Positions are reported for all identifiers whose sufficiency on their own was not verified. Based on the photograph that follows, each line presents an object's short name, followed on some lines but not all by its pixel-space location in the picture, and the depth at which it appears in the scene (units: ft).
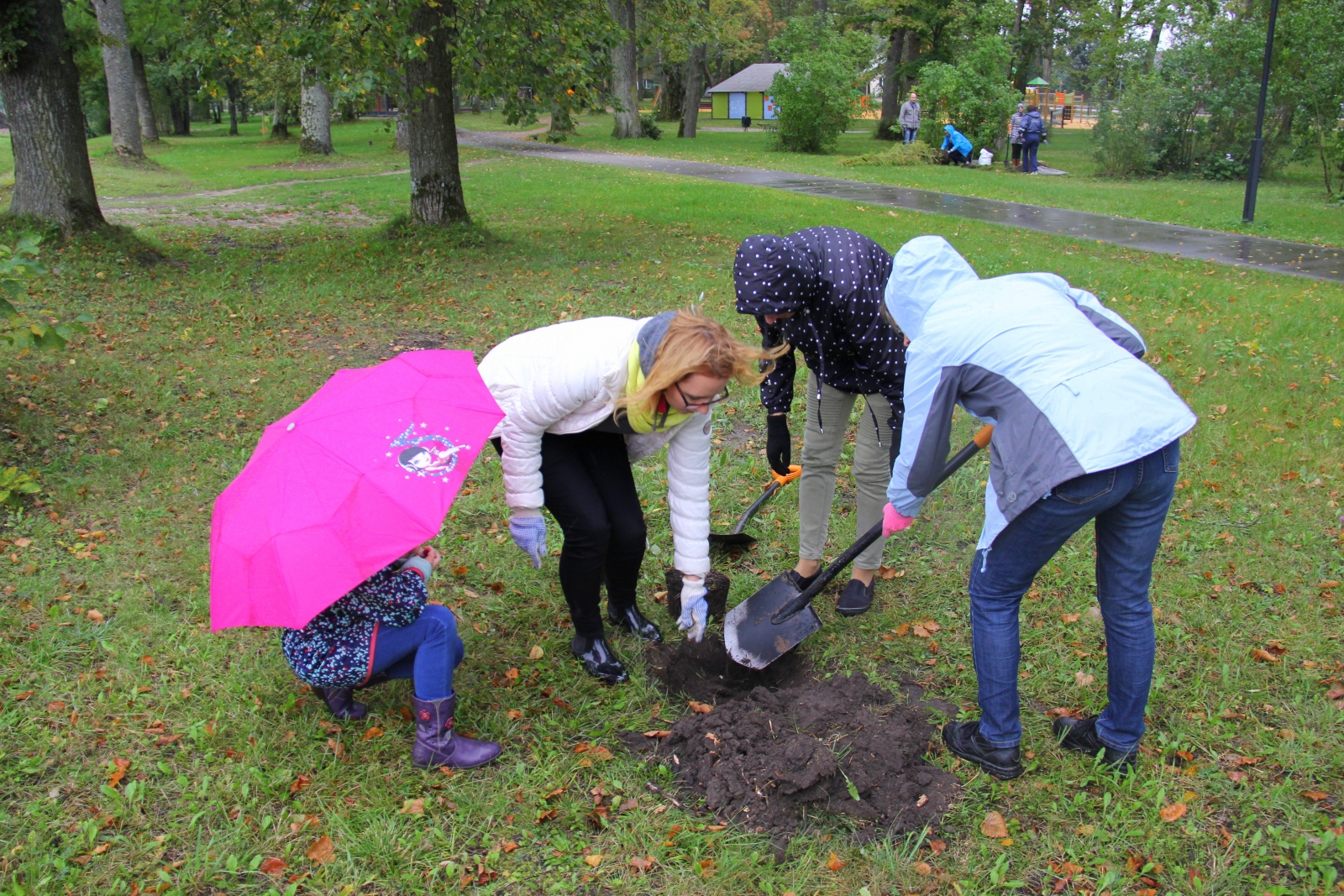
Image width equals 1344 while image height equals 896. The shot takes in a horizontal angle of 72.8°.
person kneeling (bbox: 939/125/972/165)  74.49
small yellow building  167.63
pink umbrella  7.85
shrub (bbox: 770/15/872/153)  86.84
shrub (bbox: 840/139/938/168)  73.82
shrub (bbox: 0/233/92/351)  15.12
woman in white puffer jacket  9.29
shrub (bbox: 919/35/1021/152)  76.64
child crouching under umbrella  9.17
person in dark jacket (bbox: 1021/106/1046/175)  71.26
